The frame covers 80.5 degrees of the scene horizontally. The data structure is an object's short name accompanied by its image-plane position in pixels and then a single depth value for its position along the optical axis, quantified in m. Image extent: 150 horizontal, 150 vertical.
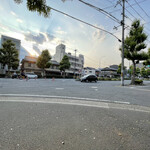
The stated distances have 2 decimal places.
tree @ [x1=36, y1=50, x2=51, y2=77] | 28.85
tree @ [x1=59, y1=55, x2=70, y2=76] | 34.06
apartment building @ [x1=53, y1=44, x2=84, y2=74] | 51.32
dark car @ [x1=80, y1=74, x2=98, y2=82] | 19.14
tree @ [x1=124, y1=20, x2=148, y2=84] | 14.83
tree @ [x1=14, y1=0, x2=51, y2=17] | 2.55
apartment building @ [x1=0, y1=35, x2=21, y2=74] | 29.94
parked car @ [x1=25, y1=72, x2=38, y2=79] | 23.91
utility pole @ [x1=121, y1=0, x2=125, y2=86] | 12.99
